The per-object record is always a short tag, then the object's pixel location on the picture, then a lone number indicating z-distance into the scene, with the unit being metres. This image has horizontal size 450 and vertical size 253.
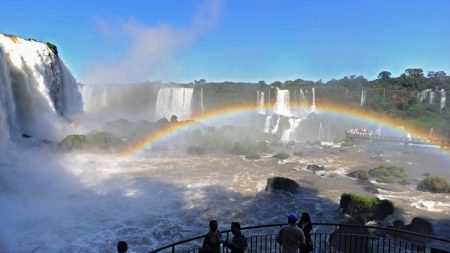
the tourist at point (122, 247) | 6.44
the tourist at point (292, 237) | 6.87
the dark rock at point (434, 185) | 23.44
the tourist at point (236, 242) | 6.98
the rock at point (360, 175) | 26.73
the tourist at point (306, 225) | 7.94
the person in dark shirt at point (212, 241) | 7.23
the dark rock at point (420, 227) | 14.88
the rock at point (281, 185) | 22.39
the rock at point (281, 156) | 36.26
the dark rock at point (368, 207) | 17.50
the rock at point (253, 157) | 35.84
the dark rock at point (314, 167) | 29.96
